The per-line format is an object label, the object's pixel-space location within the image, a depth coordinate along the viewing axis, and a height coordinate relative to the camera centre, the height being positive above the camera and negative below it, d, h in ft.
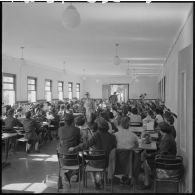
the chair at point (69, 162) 11.16 -2.44
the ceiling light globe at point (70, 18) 8.98 +2.49
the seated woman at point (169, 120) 14.92 -1.07
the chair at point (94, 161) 10.75 -2.37
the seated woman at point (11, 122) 18.42 -1.50
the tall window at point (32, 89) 35.55 +1.17
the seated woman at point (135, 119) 20.56 -1.43
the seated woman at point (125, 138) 11.71 -1.57
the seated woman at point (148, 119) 17.47 -1.27
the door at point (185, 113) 9.04 -0.52
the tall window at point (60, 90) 47.85 +1.39
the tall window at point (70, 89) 53.88 +1.74
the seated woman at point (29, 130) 17.92 -1.94
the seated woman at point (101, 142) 11.51 -1.70
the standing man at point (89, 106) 30.99 -0.89
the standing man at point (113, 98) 45.70 +0.10
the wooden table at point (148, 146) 11.94 -1.97
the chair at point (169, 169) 9.90 -2.38
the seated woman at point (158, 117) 18.89 -1.22
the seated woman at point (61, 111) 26.31 -1.22
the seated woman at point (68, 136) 12.31 -1.58
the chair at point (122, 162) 10.64 -2.30
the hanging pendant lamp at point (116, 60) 22.15 +2.92
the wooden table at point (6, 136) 14.65 -1.89
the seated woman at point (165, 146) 11.01 -1.78
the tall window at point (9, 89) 29.68 +0.96
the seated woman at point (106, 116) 16.42 -1.06
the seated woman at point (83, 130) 13.84 -1.54
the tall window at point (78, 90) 59.96 +1.73
